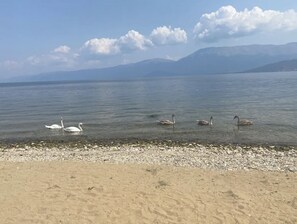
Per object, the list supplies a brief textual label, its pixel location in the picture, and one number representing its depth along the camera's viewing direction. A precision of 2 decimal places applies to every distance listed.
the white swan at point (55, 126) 22.55
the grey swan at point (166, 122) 21.97
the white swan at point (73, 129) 21.24
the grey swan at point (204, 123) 21.21
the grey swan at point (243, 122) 21.05
